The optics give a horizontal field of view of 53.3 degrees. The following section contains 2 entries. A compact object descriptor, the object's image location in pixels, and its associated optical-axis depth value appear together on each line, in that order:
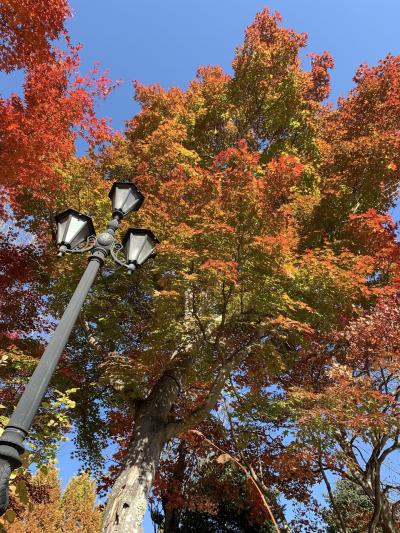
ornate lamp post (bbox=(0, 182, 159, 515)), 2.34
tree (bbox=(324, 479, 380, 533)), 12.99
